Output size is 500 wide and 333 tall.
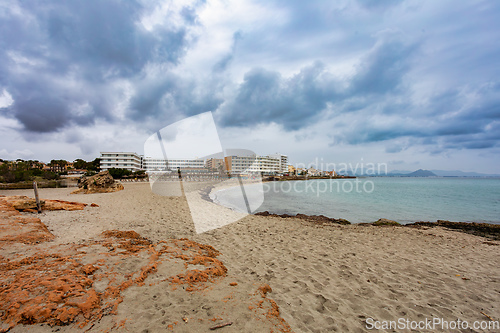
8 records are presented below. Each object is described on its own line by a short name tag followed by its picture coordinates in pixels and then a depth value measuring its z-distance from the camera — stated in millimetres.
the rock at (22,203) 9797
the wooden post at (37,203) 9906
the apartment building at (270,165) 93919
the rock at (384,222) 13047
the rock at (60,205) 10503
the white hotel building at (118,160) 77750
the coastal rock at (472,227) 11094
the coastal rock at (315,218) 13325
